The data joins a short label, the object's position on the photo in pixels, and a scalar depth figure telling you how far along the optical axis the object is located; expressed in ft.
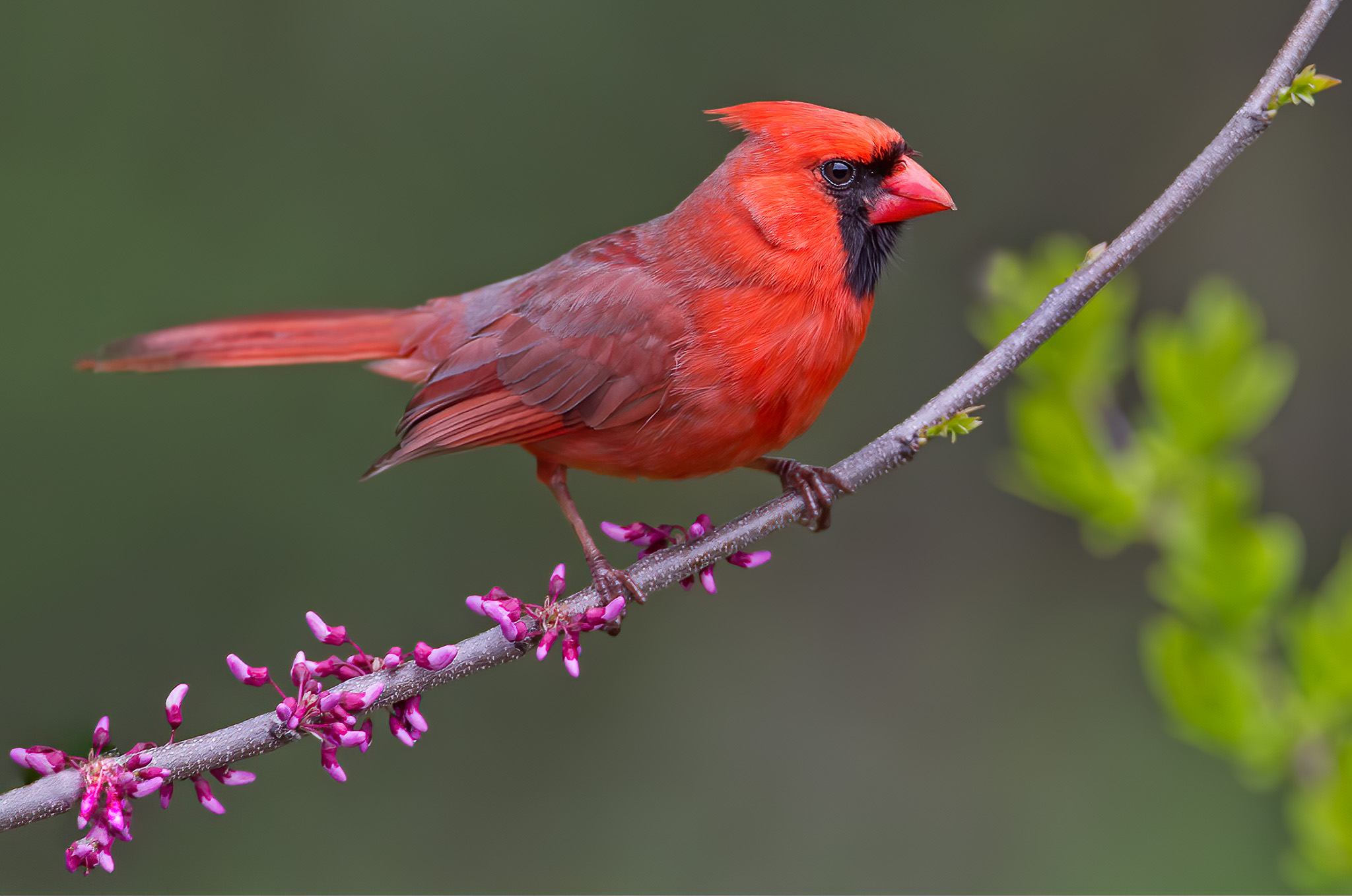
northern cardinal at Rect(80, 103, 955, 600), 19.94
